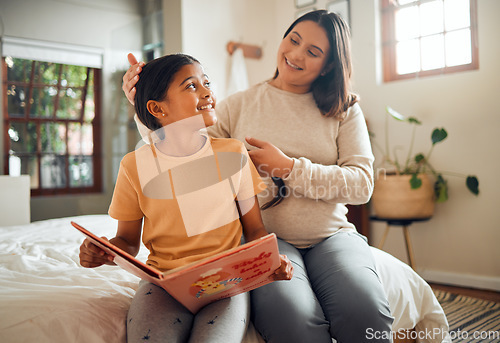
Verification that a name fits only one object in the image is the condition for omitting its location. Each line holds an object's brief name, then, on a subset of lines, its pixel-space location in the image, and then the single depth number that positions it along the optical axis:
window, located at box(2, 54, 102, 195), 3.41
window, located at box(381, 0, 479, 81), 2.59
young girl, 1.02
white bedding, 0.82
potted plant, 2.47
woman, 0.94
